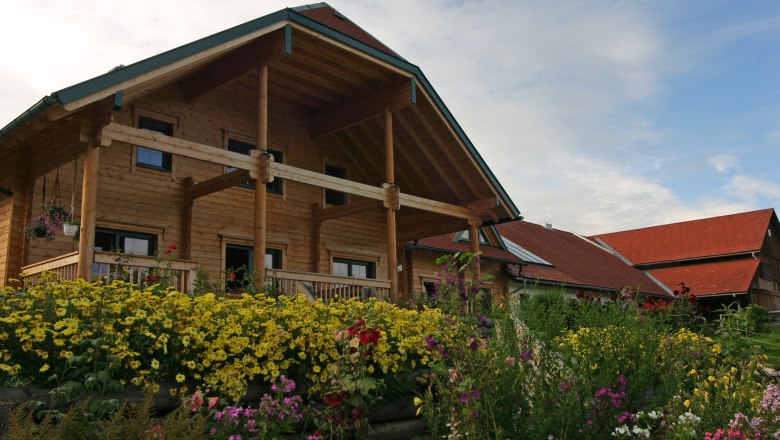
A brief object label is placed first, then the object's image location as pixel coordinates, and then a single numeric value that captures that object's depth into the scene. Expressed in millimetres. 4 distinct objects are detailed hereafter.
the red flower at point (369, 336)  6078
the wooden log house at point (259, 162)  10656
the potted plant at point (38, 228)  10945
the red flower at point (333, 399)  5949
